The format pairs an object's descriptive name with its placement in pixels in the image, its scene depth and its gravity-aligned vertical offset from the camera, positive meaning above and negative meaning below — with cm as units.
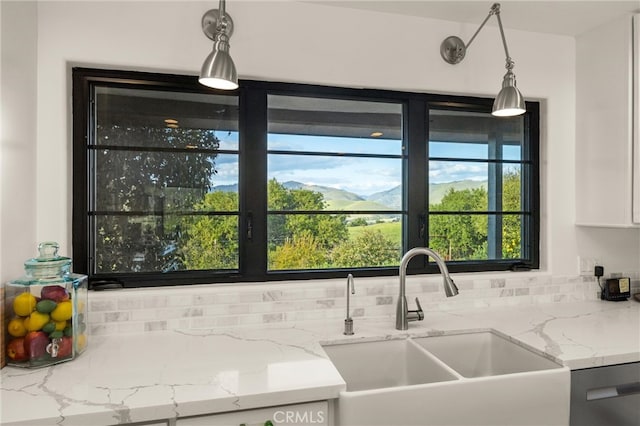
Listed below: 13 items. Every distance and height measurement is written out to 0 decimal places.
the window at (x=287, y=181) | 179 +15
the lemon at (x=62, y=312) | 134 -34
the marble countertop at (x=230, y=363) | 109 -53
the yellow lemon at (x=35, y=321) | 131 -37
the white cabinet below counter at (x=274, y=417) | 113 -61
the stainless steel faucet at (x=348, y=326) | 171 -50
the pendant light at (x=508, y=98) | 168 +48
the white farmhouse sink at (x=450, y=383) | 125 -63
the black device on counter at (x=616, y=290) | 225 -46
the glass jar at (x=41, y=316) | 132 -36
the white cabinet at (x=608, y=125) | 197 +45
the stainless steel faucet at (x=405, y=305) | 174 -43
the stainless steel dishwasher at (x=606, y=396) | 144 -70
